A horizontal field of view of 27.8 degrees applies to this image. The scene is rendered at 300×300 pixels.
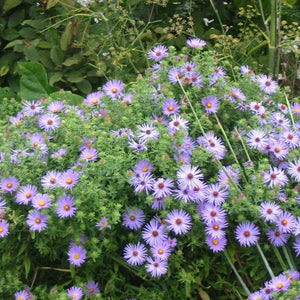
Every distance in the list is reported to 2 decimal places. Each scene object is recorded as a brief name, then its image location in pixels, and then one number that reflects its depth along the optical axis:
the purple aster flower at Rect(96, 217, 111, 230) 1.64
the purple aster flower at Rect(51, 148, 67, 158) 1.79
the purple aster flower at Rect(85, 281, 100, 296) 1.70
